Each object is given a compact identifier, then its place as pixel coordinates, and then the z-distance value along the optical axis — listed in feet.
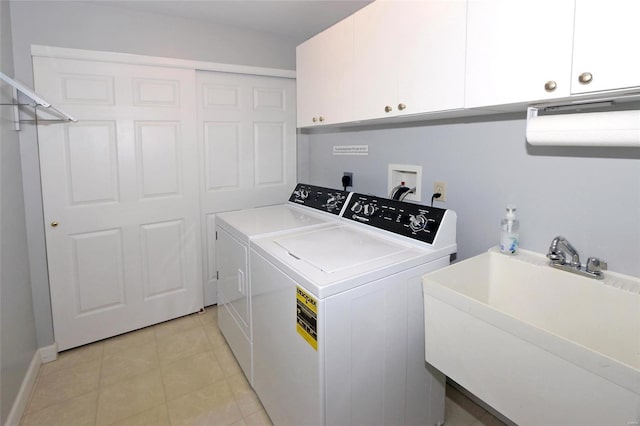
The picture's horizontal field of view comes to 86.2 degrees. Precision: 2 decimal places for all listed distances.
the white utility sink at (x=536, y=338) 2.80
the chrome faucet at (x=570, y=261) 4.03
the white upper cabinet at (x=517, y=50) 3.29
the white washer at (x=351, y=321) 3.96
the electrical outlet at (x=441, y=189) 5.88
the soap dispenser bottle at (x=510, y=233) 4.74
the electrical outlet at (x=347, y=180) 7.95
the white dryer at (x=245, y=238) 5.94
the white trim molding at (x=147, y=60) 6.61
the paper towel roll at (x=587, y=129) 3.17
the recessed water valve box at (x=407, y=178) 6.31
